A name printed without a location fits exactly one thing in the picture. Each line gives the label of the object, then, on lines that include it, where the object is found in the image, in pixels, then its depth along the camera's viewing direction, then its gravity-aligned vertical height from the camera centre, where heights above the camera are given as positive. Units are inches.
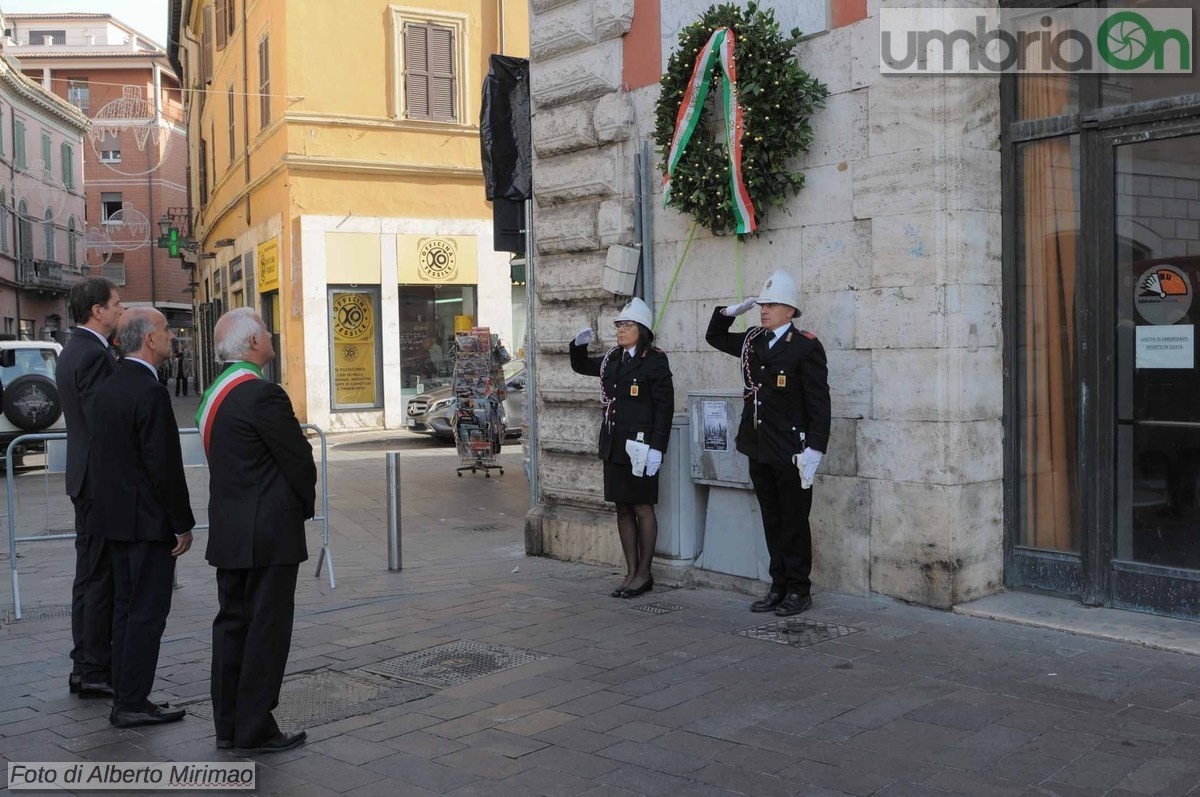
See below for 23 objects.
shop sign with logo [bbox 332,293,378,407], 879.1 +15.2
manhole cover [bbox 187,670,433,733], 202.2 -59.3
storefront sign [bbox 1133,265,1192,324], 233.9 +11.9
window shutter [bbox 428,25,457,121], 915.4 +230.0
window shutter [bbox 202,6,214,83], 1250.2 +354.7
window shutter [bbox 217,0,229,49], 1111.6 +335.1
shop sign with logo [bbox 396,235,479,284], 906.7 +84.0
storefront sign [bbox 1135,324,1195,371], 233.0 +1.3
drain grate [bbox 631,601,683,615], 272.8 -57.4
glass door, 233.0 -3.5
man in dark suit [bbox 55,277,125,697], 215.8 -18.2
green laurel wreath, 273.3 +57.6
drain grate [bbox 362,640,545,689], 224.8 -58.8
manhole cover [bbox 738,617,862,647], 239.8 -56.7
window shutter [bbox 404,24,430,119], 905.5 +230.3
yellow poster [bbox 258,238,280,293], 916.6 +83.7
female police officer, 286.2 -15.0
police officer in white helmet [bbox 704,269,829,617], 257.1 -15.0
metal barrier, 287.3 -39.2
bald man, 202.4 -21.3
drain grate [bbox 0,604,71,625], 288.7 -59.8
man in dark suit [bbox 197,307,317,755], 181.8 -24.7
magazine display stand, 593.0 -17.3
